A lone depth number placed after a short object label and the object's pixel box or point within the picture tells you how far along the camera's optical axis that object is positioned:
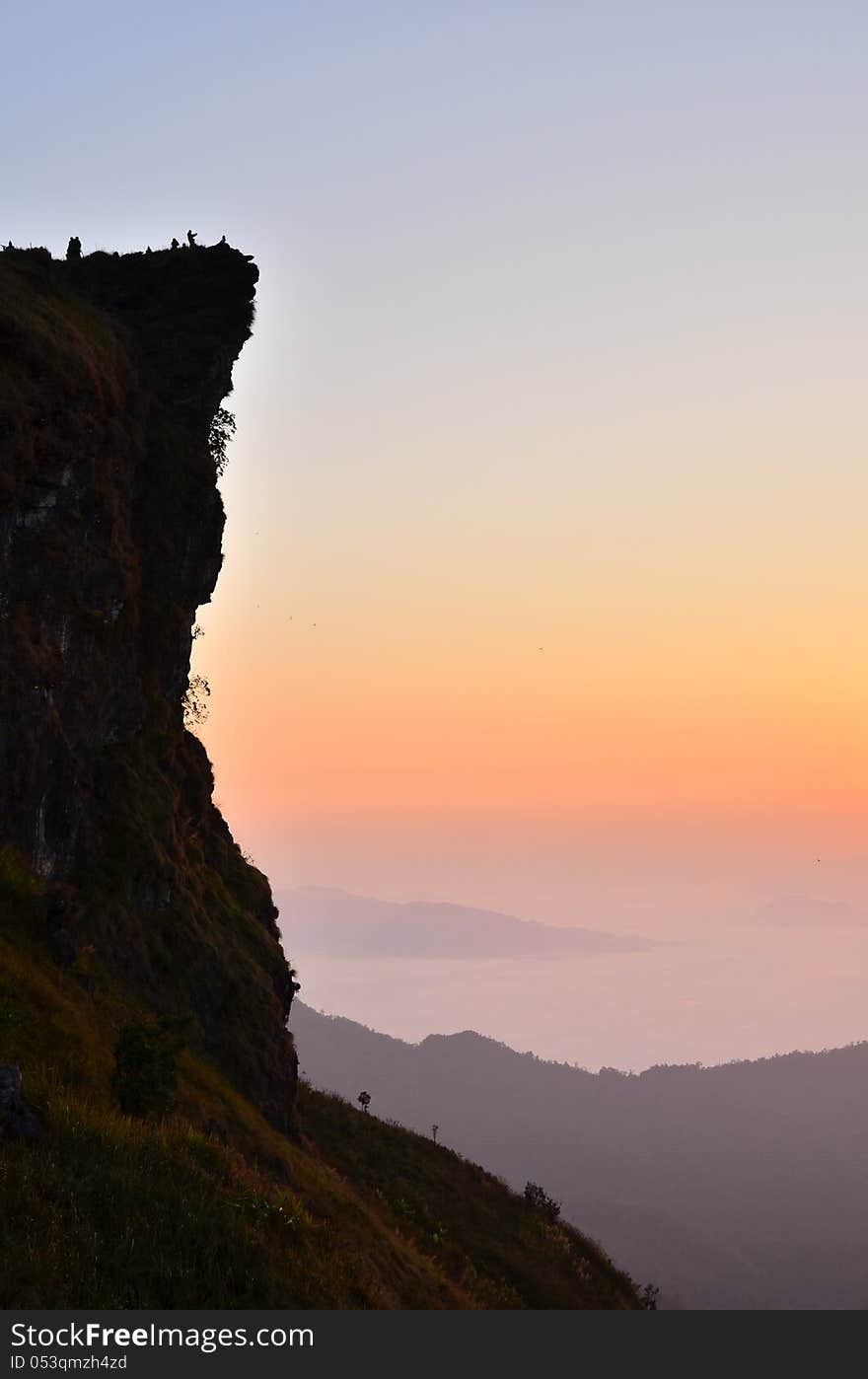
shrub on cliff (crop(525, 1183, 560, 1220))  52.00
